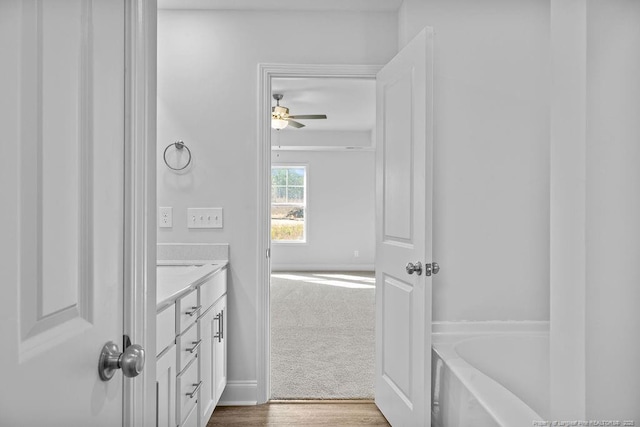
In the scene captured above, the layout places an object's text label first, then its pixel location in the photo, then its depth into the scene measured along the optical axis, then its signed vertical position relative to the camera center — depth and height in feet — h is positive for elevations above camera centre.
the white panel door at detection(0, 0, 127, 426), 1.86 -0.01
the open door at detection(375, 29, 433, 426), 6.45 -0.41
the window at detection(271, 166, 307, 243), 28.07 +0.27
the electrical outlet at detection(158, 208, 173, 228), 8.97 -0.21
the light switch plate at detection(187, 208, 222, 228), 8.96 -0.20
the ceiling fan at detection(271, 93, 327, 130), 17.99 +3.72
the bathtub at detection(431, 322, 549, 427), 5.32 -2.50
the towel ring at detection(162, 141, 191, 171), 8.92 +1.02
